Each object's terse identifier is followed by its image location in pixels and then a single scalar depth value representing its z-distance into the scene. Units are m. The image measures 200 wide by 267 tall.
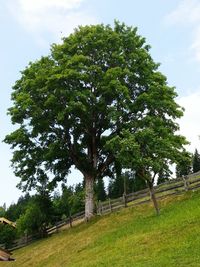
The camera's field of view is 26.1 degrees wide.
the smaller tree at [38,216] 42.88
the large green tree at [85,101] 35.81
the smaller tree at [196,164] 94.78
